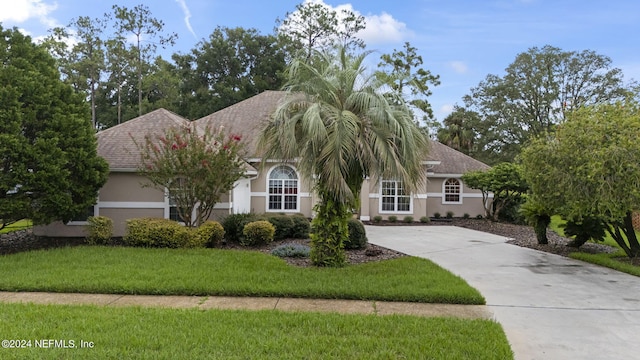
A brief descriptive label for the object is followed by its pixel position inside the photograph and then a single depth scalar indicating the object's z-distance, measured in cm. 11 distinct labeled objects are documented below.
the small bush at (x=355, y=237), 1256
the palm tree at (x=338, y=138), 852
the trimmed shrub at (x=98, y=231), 1227
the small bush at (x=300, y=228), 1459
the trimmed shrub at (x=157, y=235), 1179
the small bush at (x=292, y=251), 1102
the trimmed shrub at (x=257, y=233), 1264
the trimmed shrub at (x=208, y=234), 1191
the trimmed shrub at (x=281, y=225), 1427
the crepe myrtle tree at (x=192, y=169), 1202
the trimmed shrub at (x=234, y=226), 1338
